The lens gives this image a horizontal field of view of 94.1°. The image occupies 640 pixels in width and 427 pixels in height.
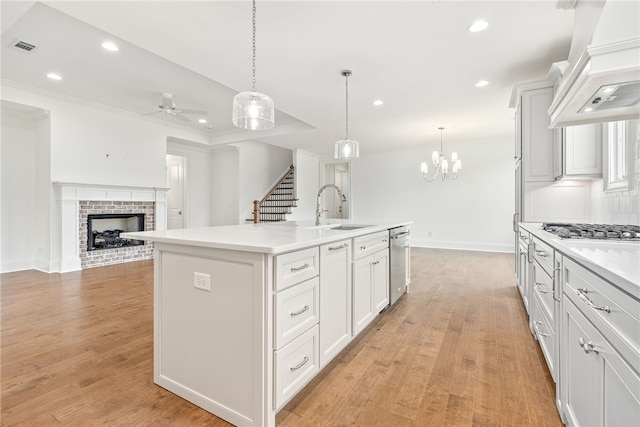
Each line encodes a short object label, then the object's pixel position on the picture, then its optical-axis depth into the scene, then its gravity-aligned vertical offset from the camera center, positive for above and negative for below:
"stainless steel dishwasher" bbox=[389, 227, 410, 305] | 3.03 -0.55
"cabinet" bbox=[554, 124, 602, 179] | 2.62 +0.54
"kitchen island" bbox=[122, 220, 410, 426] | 1.39 -0.55
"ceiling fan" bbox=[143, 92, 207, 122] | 4.45 +1.56
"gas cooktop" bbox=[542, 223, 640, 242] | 1.52 -0.11
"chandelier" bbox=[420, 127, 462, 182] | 5.45 +0.92
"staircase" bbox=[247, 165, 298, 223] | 8.08 +0.30
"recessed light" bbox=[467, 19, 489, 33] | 2.47 +1.57
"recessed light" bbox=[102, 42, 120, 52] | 3.17 +1.79
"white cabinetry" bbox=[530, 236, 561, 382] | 1.56 -0.54
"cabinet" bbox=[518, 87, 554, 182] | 3.17 +0.81
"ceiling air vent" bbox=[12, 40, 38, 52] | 3.18 +1.80
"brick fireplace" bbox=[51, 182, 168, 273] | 4.68 -0.03
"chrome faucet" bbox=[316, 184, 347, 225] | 2.87 -0.02
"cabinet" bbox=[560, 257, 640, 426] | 0.77 -0.45
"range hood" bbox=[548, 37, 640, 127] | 1.27 +0.61
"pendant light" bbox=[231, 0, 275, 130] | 2.33 +0.82
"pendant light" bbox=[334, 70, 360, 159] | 3.57 +0.76
